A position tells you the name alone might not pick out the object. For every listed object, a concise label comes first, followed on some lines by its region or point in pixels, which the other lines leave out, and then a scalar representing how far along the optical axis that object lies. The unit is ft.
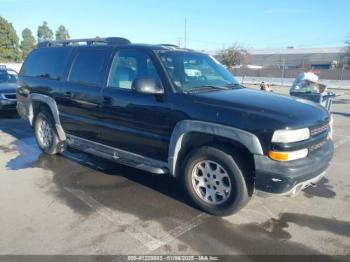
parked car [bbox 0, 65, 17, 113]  32.78
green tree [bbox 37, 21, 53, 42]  280.51
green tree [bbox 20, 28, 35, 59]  223.20
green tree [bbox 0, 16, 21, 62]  172.45
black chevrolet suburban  11.32
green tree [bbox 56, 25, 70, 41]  287.55
